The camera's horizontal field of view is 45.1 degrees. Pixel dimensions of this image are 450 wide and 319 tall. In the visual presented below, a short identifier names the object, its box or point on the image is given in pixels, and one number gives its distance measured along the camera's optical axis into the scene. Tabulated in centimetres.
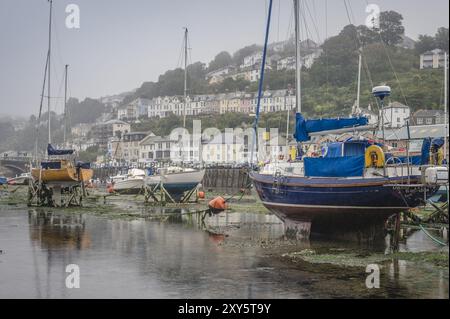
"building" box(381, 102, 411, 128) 10588
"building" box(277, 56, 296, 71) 18865
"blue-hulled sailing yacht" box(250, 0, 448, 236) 2058
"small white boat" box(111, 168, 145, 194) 5803
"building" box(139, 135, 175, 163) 13625
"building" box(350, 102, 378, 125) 9434
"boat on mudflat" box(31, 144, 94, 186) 4259
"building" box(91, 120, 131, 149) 18950
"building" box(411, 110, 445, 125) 10100
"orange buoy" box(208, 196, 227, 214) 3017
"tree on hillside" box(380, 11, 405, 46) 18588
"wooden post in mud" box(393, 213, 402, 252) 2032
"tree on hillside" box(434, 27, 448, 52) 17525
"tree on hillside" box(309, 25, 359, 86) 15138
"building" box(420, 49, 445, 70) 16338
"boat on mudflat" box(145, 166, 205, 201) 4522
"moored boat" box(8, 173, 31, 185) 9203
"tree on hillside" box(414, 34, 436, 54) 17850
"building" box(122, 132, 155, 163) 15438
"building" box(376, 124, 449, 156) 6385
